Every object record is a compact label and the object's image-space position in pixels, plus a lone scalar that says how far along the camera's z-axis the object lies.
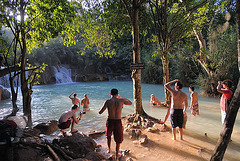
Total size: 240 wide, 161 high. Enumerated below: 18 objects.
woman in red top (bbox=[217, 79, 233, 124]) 4.41
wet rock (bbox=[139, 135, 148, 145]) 4.36
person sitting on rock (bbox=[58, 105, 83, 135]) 4.69
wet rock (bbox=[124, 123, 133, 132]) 5.48
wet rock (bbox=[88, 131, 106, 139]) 5.03
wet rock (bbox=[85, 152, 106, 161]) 3.39
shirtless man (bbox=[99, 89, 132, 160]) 3.70
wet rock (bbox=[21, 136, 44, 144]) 3.38
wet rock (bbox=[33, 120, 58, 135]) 5.39
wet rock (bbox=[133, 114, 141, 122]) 6.07
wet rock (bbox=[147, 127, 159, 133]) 5.18
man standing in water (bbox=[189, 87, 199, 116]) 6.19
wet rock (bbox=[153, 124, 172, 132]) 5.26
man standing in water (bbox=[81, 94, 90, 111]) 8.16
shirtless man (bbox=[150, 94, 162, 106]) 9.43
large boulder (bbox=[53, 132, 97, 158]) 3.74
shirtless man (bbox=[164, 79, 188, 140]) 4.35
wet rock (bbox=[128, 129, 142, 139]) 4.82
